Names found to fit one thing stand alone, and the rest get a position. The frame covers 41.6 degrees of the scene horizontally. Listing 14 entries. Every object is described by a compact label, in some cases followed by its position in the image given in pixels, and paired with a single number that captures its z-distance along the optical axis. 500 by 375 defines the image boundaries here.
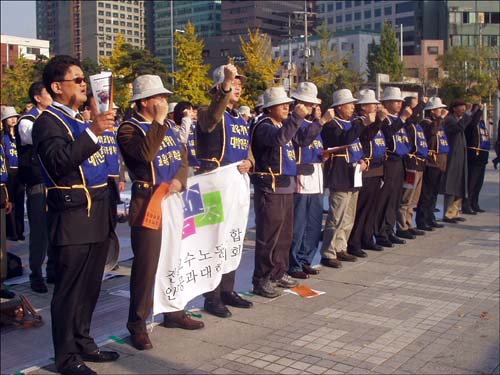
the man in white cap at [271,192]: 6.50
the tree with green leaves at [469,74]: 43.06
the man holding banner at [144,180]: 4.94
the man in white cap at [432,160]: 10.66
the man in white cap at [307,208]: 7.31
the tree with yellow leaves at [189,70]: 28.70
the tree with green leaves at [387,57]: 60.06
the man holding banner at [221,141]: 5.71
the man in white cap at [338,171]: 8.05
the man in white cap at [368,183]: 8.46
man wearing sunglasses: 4.43
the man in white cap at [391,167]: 9.25
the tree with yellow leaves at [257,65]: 29.55
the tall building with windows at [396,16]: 98.31
